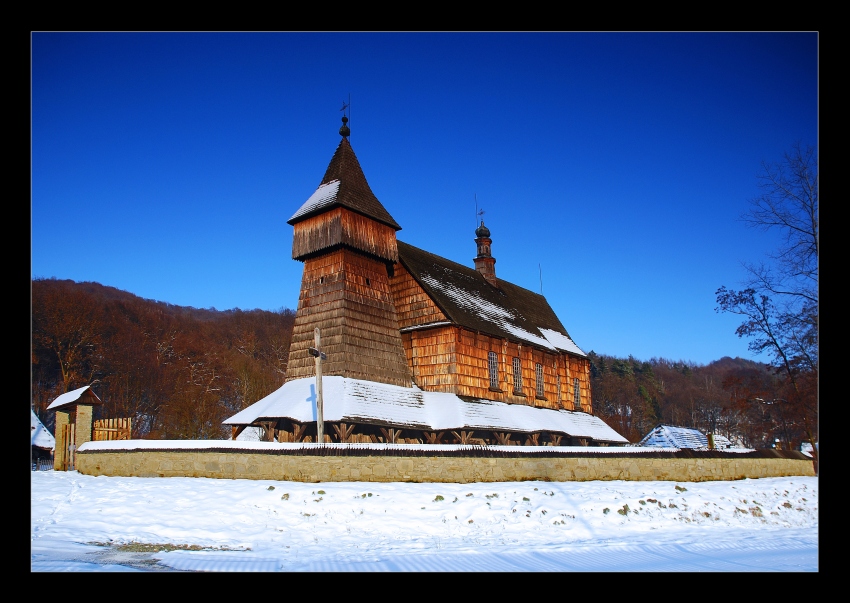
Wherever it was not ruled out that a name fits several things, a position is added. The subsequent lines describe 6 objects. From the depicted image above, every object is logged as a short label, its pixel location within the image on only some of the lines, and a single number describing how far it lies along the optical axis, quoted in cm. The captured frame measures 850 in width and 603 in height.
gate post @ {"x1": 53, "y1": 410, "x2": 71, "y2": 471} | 2094
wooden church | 2623
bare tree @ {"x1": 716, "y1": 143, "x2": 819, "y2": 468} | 2211
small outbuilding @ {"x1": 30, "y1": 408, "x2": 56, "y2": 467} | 3147
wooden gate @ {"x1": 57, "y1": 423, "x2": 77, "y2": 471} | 2116
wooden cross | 2061
